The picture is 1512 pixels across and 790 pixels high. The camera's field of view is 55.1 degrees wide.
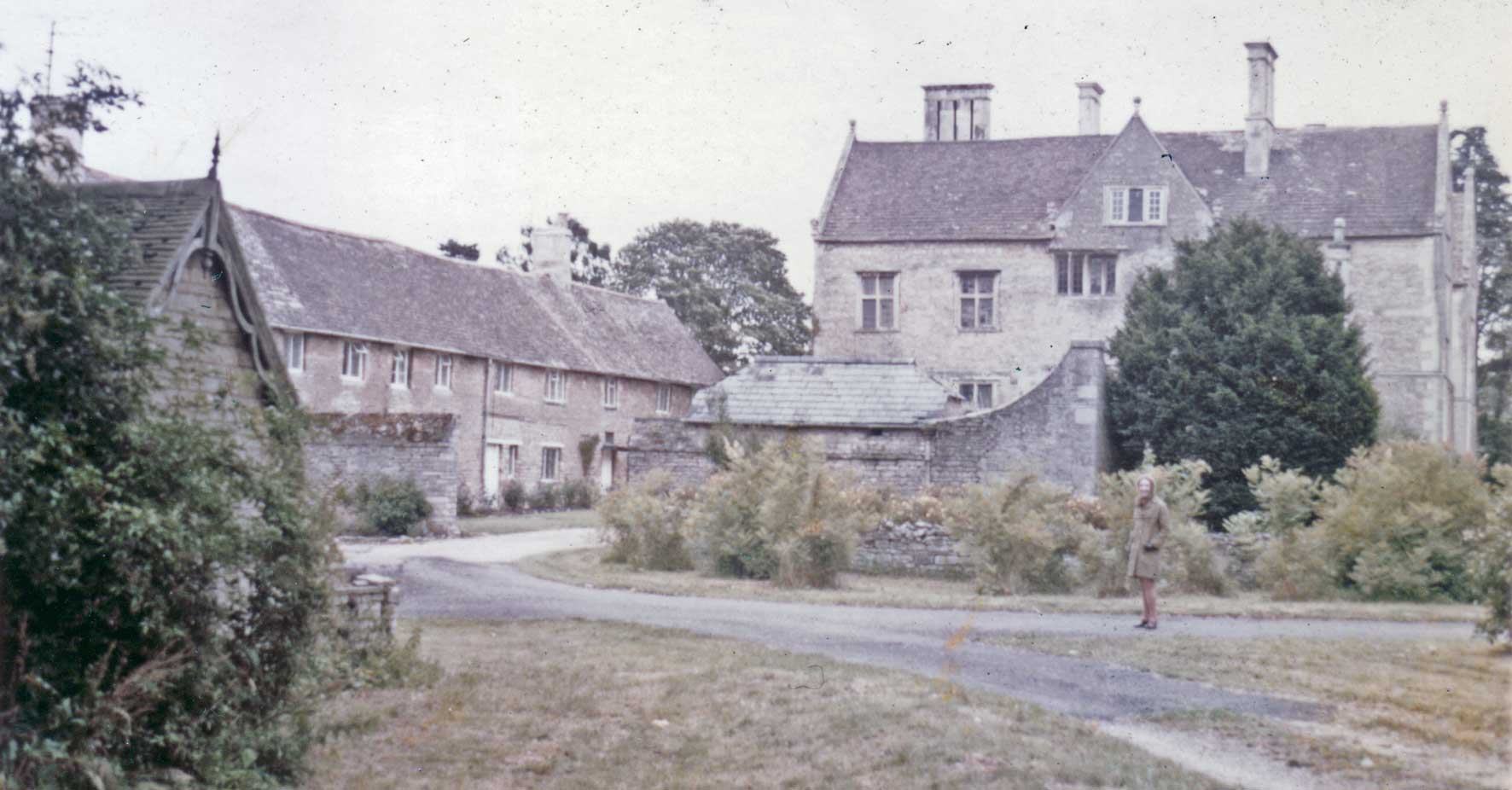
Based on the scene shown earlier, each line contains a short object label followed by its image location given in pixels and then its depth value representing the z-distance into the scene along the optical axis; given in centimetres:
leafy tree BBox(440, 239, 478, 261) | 6256
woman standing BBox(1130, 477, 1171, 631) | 1631
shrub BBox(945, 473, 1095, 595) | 2031
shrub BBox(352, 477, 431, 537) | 3019
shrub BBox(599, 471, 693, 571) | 2348
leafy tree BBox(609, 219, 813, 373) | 6062
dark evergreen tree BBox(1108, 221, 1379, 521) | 3061
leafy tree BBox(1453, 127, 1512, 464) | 4841
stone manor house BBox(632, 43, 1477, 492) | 4025
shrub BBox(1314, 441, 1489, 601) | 1906
